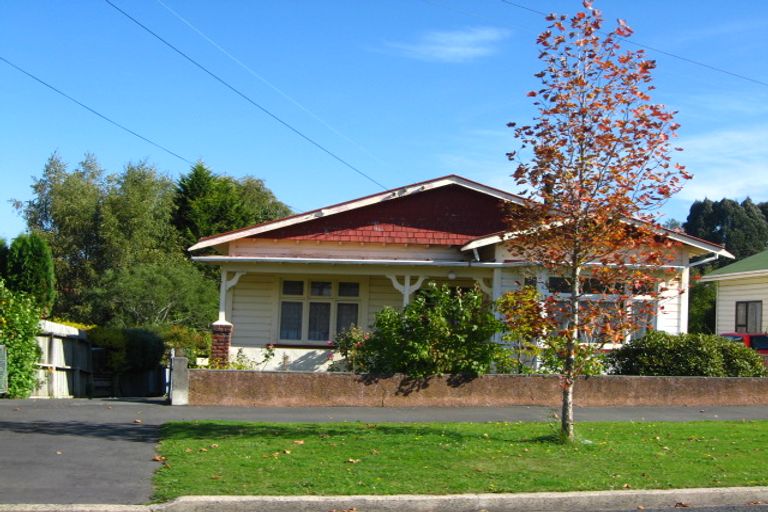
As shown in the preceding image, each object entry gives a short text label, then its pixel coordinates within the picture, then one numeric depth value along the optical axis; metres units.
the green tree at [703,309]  37.09
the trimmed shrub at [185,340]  24.73
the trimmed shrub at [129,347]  21.74
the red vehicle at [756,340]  24.78
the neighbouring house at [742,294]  28.89
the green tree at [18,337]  16.22
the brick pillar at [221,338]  19.62
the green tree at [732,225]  57.56
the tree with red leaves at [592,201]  10.45
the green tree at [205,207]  40.72
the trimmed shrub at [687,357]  16.56
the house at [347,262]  19.98
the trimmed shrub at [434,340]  15.21
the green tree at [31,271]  19.25
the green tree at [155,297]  32.41
